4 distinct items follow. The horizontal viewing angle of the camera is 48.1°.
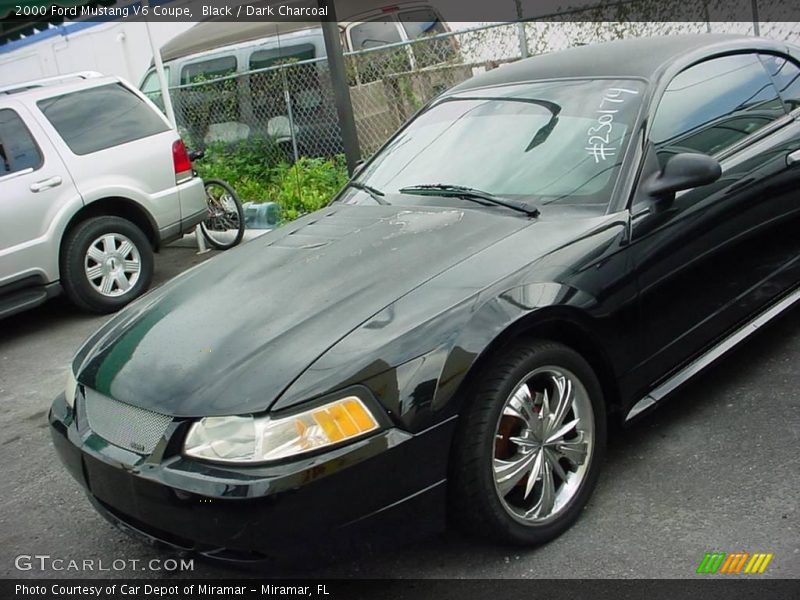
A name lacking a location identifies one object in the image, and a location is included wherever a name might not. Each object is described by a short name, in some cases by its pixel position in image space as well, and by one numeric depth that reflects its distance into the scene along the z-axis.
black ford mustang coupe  2.62
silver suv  6.71
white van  9.75
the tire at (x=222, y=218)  8.55
